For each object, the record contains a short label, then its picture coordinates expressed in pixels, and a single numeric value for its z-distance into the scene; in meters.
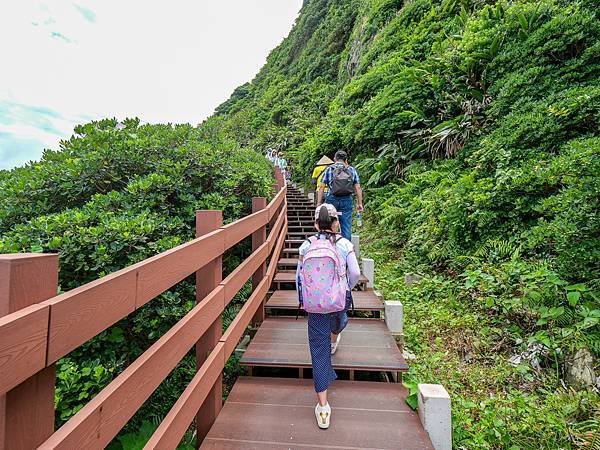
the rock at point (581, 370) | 2.35
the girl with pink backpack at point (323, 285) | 2.31
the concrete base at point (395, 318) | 3.31
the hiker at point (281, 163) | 14.30
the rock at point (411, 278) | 4.42
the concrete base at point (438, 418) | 2.03
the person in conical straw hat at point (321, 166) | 7.40
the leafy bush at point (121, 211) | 2.29
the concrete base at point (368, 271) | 4.38
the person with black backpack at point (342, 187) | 4.84
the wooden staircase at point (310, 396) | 2.07
